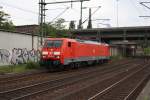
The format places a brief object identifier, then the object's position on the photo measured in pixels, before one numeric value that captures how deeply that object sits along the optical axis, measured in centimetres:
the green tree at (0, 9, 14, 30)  6506
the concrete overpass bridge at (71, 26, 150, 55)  8206
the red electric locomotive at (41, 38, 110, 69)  3080
